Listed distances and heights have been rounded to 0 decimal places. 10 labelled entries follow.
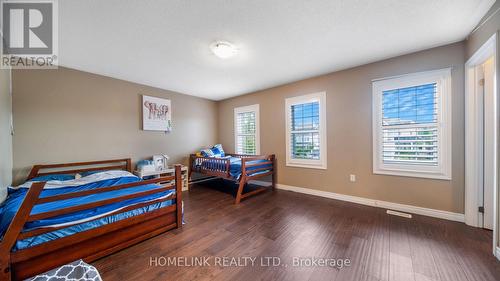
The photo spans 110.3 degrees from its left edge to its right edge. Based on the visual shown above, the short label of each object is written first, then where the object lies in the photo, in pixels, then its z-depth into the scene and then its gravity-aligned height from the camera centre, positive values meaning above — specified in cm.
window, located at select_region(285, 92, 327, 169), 335 +16
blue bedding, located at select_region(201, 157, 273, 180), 337 -57
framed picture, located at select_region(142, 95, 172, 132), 370 +57
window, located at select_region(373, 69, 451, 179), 232 +19
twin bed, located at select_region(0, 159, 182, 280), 130 -73
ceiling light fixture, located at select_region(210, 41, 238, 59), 219 +117
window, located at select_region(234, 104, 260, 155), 439 +25
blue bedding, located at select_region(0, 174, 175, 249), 140 -67
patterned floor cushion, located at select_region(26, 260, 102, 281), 109 -86
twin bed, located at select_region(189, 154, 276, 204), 325 -61
